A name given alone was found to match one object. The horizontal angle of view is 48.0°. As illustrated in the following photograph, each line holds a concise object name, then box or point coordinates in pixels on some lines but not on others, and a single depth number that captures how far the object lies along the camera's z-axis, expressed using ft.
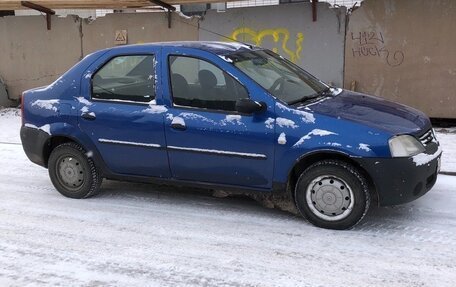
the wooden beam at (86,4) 31.15
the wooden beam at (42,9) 33.42
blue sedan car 13.67
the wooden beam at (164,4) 30.71
